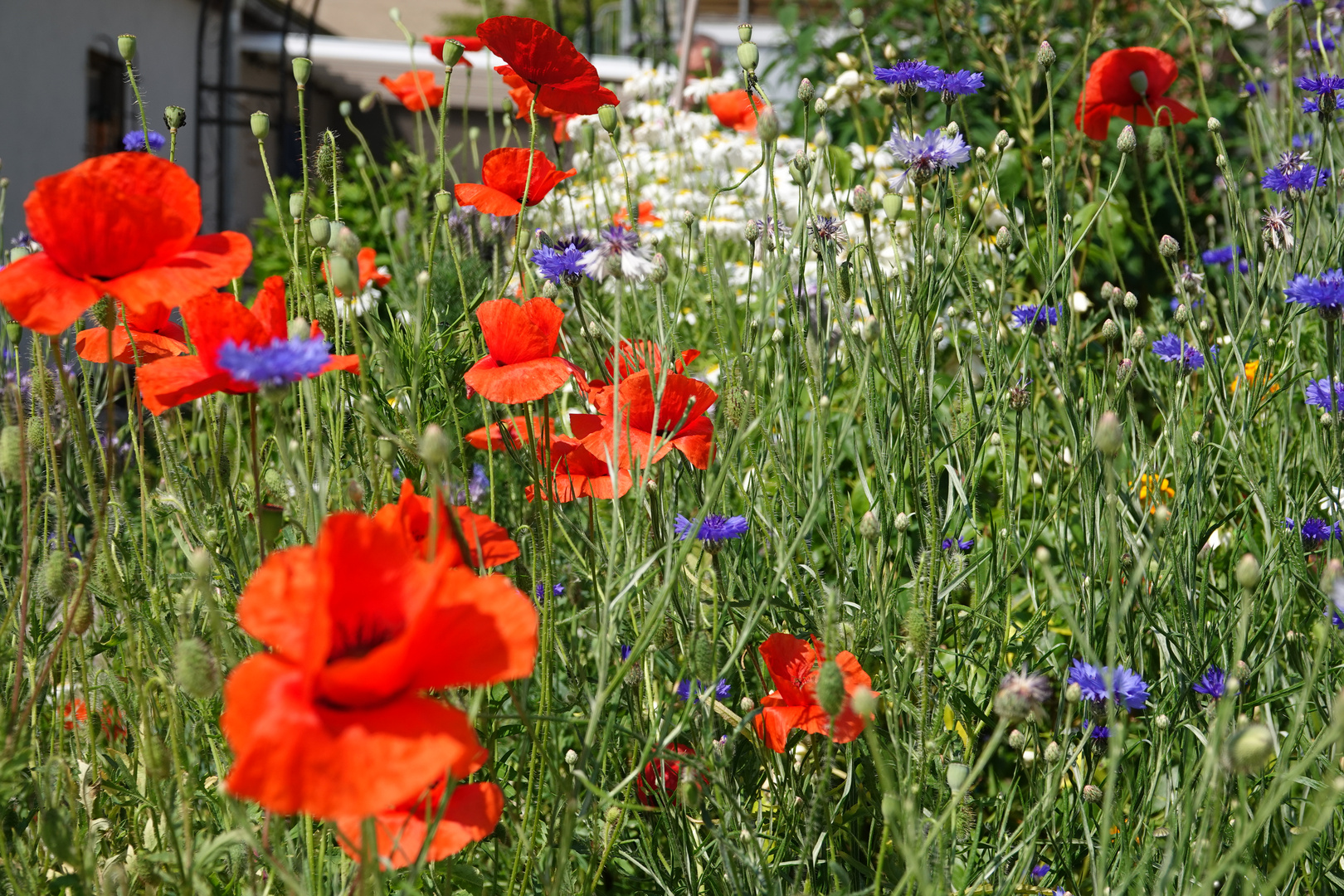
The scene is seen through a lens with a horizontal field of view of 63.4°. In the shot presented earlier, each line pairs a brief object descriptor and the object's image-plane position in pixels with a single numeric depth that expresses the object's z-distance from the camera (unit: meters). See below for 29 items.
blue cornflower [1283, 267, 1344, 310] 1.17
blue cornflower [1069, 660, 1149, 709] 1.01
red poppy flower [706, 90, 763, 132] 2.77
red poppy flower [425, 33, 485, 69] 1.48
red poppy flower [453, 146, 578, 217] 1.36
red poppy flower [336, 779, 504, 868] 0.76
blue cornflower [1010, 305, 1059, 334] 1.60
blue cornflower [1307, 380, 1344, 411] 1.35
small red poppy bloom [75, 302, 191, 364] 1.09
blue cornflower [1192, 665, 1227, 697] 1.14
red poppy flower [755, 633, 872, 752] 1.06
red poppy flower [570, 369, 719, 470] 1.12
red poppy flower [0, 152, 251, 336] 0.82
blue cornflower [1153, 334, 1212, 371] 1.57
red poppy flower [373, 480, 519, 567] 0.93
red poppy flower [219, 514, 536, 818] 0.61
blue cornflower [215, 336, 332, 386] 0.73
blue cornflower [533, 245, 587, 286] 1.26
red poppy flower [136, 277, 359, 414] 0.85
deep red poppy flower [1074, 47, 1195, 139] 1.81
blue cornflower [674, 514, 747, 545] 1.14
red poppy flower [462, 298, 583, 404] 1.04
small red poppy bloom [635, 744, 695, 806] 1.12
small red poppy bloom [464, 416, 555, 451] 1.32
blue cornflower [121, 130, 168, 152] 1.77
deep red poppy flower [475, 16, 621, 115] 1.25
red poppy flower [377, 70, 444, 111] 2.44
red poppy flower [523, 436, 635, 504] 1.17
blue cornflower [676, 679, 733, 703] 1.24
